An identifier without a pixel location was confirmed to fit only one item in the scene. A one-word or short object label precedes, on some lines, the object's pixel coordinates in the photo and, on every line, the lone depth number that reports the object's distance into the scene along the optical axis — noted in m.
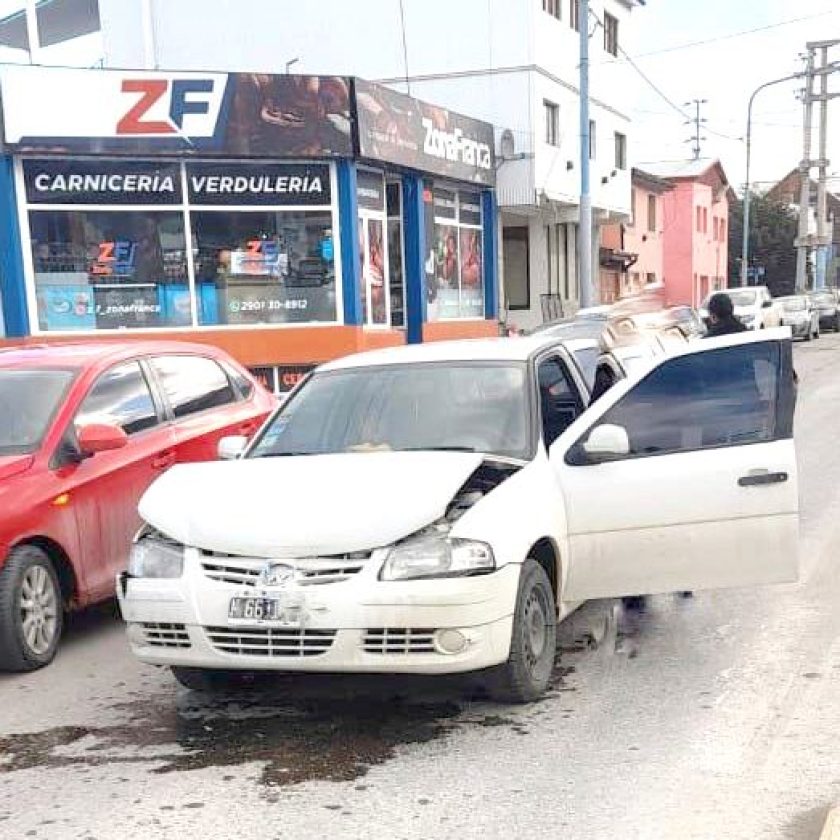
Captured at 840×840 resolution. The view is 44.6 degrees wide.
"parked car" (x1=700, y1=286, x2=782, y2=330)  27.18
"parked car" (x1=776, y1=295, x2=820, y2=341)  33.00
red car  5.23
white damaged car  4.09
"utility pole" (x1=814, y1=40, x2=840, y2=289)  44.16
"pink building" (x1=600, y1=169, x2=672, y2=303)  36.84
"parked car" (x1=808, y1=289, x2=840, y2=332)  39.18
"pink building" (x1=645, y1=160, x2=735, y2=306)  47.50
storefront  16.34
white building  24.17
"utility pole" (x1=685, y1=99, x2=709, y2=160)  65.13
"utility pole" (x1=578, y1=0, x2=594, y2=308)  20.20
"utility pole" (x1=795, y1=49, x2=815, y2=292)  42.72
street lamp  39.39
